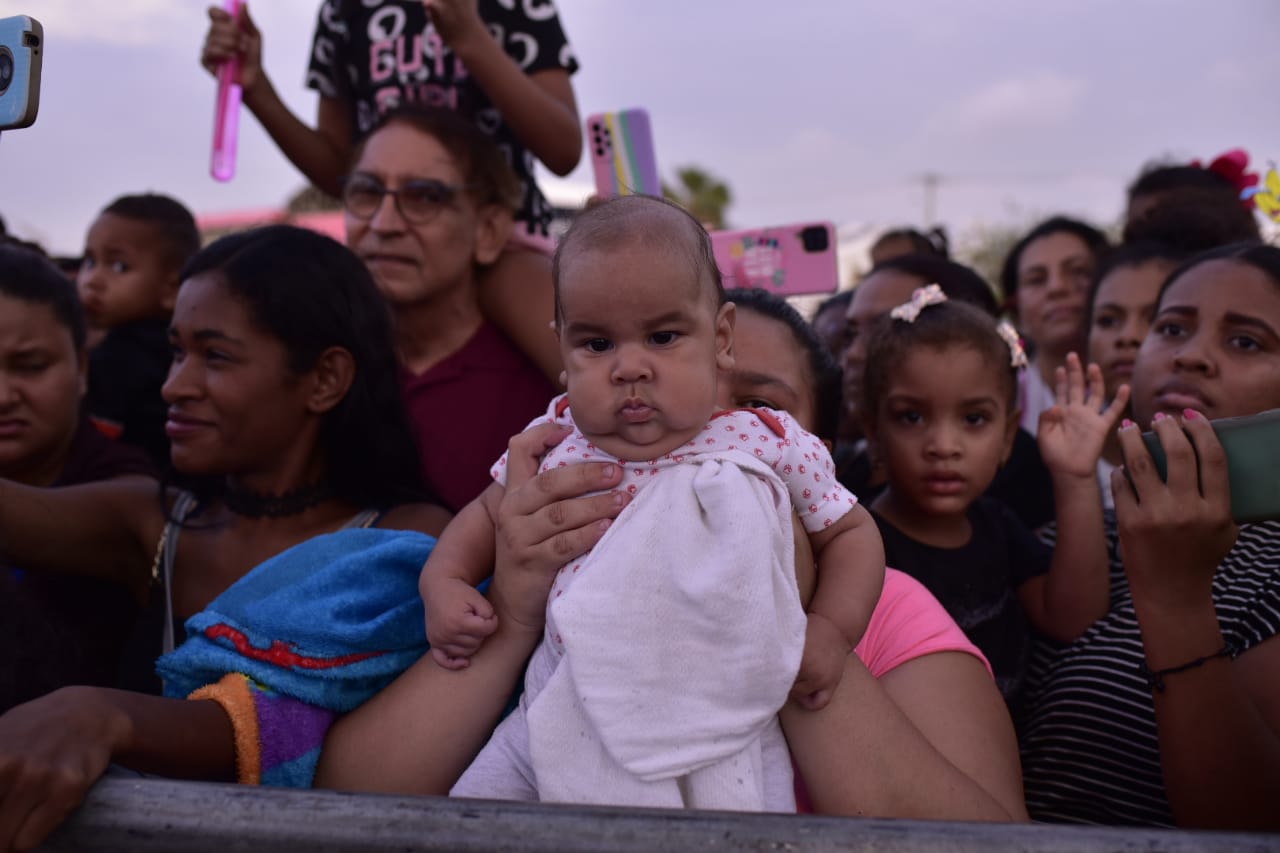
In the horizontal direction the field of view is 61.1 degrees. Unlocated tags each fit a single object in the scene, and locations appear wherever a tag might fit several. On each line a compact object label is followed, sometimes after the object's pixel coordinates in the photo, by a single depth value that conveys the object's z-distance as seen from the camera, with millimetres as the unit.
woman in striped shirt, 1610
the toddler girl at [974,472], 2352
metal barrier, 972
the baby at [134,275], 3721
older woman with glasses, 2811
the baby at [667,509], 1376
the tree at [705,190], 40031
